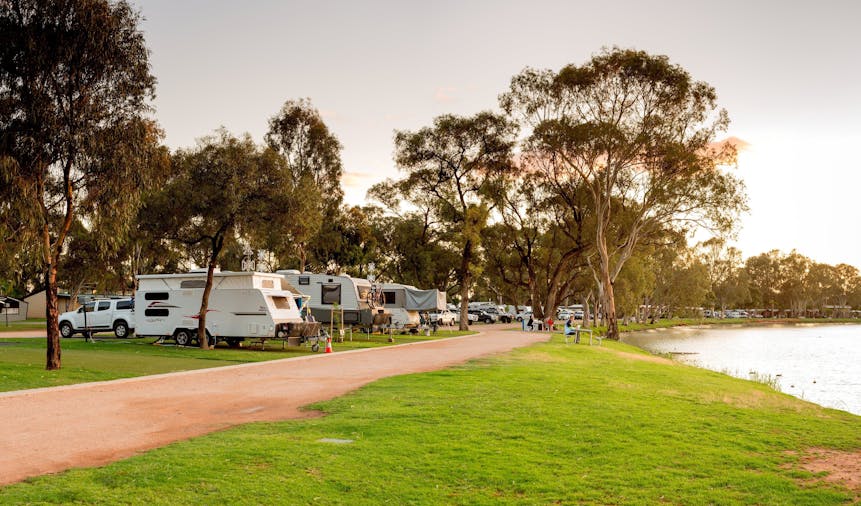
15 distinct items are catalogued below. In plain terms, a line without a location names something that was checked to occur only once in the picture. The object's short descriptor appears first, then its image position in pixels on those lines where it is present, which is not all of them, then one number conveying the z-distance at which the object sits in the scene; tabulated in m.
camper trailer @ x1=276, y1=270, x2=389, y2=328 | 35.34
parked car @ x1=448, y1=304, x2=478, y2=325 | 69.31
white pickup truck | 33.69
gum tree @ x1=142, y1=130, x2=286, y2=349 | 25.58
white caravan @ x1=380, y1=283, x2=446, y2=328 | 42.03
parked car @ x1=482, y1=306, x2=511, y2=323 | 75.12
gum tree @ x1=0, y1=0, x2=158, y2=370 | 17.67
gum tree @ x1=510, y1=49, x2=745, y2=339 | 43.06
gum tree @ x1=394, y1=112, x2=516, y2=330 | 46.97
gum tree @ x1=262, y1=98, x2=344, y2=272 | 44.31
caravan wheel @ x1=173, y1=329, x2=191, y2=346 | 28.14
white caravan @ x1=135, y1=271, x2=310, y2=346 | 26.97
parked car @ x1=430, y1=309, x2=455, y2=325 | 53.38
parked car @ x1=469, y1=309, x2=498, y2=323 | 70.00
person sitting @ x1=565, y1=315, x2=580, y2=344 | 36.38
